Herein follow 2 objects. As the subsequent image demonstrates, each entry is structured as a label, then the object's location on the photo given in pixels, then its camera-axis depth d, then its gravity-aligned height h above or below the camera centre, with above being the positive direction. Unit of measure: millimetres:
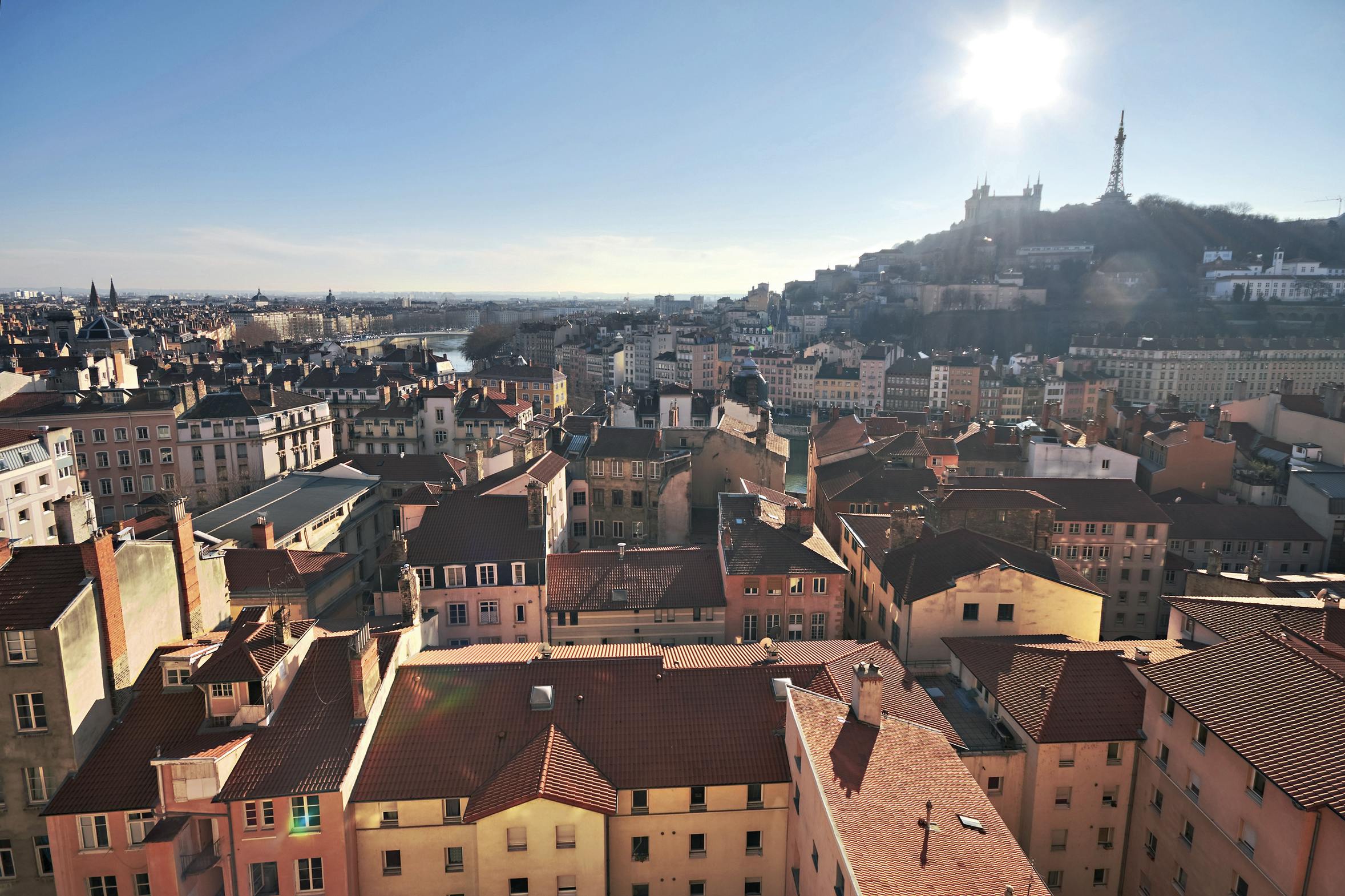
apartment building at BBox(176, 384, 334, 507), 57594 -9234
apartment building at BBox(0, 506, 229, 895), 18328 -8467
